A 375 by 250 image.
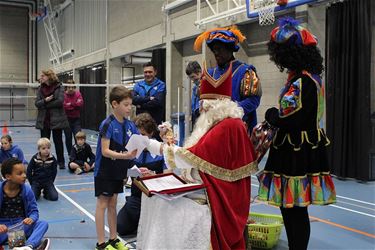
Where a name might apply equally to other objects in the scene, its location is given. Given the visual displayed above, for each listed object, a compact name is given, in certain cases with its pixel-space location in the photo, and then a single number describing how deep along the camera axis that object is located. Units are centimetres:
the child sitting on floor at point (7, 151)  629
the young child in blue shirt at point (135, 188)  401
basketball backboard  760
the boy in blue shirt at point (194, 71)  482
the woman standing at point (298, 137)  262
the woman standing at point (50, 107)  735
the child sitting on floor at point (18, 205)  365
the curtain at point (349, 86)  680
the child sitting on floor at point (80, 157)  772
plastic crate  358
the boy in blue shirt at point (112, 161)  331
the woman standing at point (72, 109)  895
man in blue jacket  572
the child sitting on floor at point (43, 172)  565
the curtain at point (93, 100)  1817
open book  243
